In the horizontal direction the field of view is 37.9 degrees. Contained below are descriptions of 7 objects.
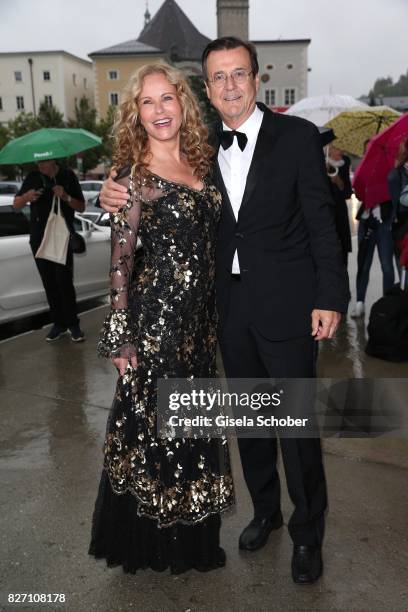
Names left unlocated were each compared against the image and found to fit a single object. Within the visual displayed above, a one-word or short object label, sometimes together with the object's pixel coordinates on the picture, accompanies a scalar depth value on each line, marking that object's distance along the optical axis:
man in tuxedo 2.40
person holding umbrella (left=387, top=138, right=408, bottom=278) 4.91
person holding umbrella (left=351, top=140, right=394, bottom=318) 6.31
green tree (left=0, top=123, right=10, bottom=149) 47.88
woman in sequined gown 2.29
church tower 45.81
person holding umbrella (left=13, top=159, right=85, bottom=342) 5.84
